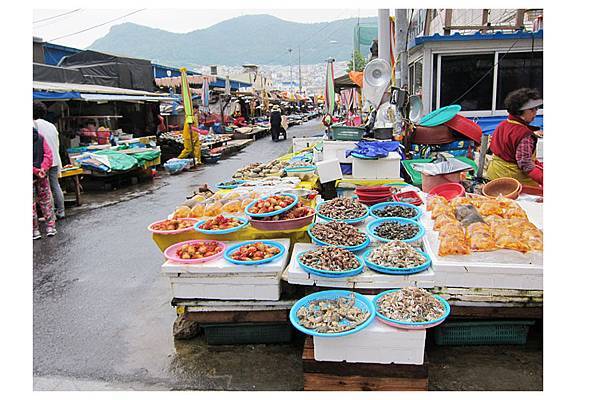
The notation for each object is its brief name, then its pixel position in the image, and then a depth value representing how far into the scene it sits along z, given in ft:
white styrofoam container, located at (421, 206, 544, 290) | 10.93
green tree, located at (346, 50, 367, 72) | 145.61
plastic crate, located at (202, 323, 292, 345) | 12.35
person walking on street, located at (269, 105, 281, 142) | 79.66
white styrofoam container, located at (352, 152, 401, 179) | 20.27
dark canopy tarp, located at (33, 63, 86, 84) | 40.11
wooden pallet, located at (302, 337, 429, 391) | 9.31
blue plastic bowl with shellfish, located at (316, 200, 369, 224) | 13.98
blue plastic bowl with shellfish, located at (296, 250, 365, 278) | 10.87
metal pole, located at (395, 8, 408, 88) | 25.29
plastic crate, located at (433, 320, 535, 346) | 11.68
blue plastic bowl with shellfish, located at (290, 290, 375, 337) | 8.99
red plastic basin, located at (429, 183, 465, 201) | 16.76
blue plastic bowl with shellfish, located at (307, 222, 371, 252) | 12.13
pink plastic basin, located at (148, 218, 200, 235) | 13.64
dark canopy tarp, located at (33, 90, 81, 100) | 31.71
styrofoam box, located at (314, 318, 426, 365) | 9.14
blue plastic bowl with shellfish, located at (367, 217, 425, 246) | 12.51
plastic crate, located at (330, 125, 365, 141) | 24.30
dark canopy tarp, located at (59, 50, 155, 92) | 53.09
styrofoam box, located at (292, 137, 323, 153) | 37.37
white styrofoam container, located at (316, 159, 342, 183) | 20.90
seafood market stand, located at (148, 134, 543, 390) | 9.39
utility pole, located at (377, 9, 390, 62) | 27.91
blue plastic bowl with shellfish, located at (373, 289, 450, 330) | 8.95
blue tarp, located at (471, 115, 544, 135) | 28.25
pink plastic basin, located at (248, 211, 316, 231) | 13.32
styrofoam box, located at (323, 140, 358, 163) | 22.97
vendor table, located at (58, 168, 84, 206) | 31.54
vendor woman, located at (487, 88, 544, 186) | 14.89
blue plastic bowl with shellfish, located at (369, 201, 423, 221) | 14.60
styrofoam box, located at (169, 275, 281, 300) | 11.70
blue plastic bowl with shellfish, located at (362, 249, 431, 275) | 10.97
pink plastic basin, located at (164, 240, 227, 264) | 11.91
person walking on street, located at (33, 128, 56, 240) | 23.90
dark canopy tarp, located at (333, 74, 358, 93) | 61.21
